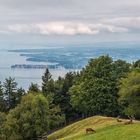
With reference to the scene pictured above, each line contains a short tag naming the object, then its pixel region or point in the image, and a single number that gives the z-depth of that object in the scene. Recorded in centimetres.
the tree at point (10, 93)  10426
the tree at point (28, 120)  7425
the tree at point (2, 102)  10519
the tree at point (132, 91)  6669
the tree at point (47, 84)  10256
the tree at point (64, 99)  10088
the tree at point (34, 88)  10351
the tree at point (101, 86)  8056
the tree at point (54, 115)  8436
